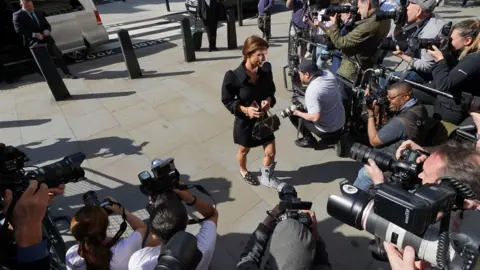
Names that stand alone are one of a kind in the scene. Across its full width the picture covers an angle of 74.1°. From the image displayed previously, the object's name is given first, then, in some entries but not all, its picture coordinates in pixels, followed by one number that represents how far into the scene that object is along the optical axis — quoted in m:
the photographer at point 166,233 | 1.95
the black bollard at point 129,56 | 6.67
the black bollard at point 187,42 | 7.37
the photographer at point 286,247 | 1.98
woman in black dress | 3.22
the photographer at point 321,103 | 3.56
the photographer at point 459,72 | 3.21
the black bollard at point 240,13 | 9.90
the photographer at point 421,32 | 4.15
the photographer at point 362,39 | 4.23
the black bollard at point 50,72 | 5.91
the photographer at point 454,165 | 1.68
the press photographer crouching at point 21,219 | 1.60
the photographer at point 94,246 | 1.99
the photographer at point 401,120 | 3.02
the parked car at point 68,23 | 7.48
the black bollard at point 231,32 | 8.03
